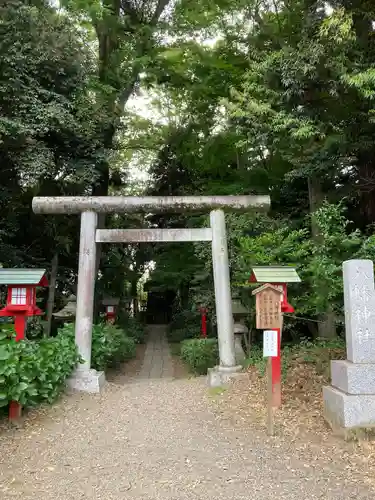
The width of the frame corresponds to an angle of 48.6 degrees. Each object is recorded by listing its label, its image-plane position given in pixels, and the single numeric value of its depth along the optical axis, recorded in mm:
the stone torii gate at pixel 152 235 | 8148
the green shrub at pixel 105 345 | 8812
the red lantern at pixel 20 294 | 7285
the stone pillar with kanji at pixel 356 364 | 4766
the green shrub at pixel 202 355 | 10670
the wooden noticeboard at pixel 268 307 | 5875
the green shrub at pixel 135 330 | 17197
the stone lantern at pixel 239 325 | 9602
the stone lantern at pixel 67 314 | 12883
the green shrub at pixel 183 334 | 16822
